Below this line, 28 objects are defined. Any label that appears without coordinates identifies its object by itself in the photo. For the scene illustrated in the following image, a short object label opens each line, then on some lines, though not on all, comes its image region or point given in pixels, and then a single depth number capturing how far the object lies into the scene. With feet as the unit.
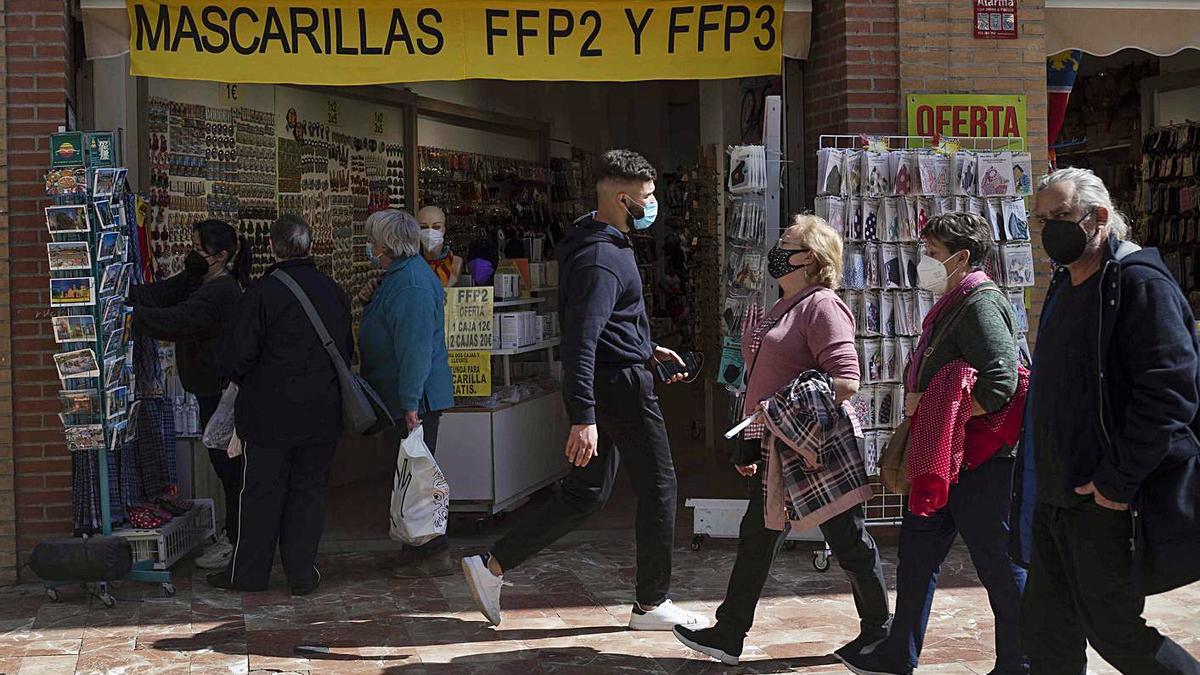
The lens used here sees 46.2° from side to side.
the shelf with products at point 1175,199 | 37.47
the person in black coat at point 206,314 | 23.22
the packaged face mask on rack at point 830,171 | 24.04
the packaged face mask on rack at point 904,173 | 24.36
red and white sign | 26.63
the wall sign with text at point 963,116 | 26.32
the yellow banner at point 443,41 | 25.21
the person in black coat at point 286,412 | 22.41
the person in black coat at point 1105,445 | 13.11
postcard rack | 22.29
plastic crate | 23.45
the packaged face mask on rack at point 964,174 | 24.57
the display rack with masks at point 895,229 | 24.21
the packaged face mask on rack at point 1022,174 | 24.84
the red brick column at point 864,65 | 26.27
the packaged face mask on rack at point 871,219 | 24.29
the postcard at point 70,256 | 22.25
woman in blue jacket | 23.45
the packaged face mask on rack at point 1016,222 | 24.43
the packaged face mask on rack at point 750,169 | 24.20
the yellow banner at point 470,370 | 27.40
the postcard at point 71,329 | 22.33
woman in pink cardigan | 17.49
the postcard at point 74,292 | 22.24
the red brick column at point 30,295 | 24.03
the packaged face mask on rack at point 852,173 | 24.14
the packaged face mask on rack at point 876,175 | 24.23
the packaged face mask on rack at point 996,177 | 24.54
